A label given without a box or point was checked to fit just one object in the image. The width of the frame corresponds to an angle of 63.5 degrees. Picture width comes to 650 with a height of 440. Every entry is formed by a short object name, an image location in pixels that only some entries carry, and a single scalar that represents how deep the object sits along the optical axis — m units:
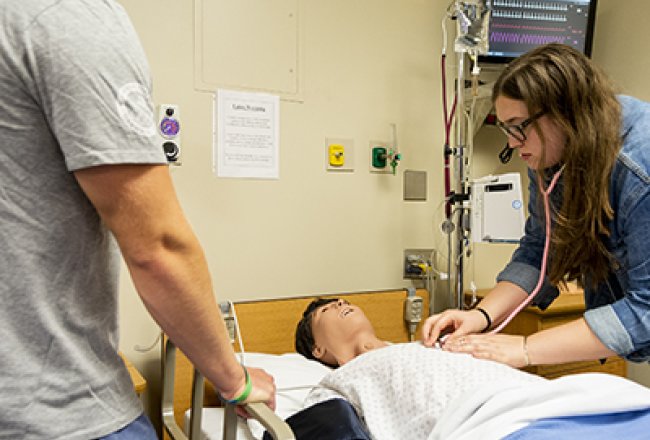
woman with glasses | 1.24
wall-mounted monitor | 2.45
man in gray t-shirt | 0.62
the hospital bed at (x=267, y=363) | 1.35
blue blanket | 0.95
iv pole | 2.14
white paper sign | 2.13
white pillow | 1.63
